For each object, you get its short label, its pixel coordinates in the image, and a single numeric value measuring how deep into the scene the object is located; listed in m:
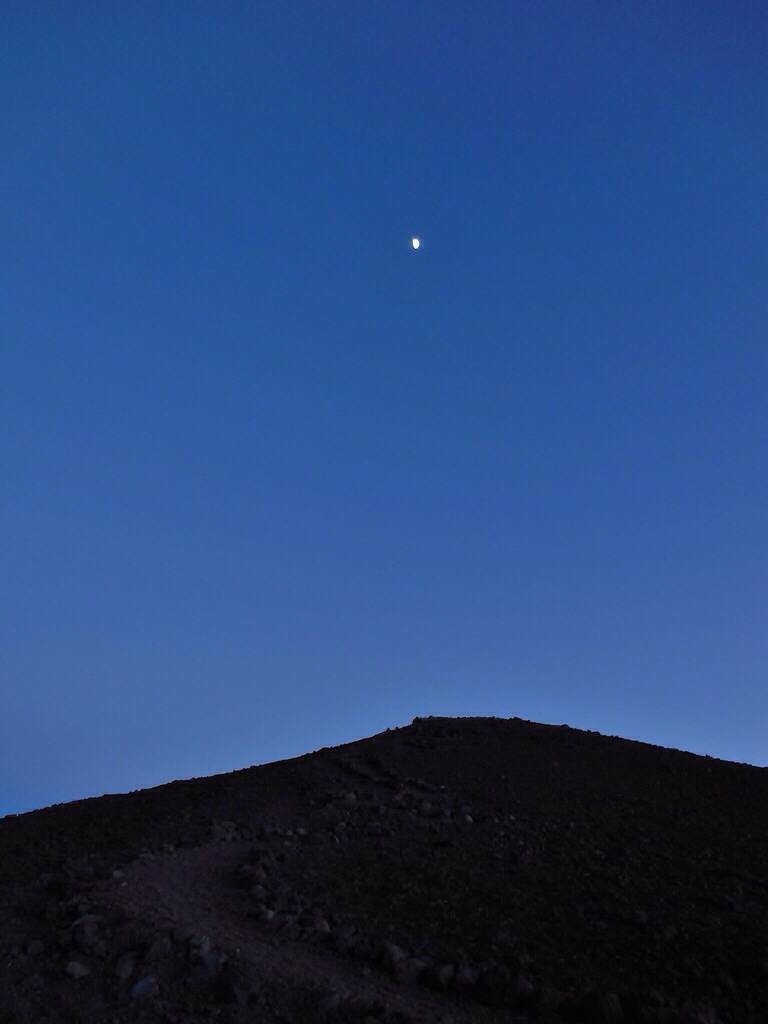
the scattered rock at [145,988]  7.46
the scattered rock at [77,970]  7.85
